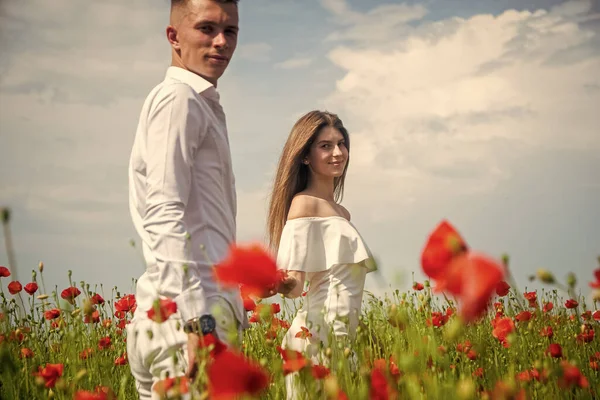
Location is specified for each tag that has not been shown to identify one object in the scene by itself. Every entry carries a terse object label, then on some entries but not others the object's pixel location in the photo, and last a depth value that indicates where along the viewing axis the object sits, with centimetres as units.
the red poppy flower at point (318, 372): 204
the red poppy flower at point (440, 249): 150
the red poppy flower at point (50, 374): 245
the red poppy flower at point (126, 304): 383
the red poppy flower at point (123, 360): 347
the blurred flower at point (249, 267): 174
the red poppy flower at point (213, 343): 185
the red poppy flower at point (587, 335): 333
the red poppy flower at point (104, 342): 363
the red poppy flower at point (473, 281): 140
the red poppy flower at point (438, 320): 327
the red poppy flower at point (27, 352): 328
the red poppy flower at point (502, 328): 289
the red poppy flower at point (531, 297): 392
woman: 331
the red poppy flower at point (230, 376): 139
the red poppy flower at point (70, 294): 362
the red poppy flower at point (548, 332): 342
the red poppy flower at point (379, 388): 172
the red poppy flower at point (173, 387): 180
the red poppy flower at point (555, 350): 282
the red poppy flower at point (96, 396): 192
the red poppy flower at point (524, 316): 281
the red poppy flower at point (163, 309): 182
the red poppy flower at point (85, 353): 347
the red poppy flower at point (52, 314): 395
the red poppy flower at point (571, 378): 211
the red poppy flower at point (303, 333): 303
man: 193
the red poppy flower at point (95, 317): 383
